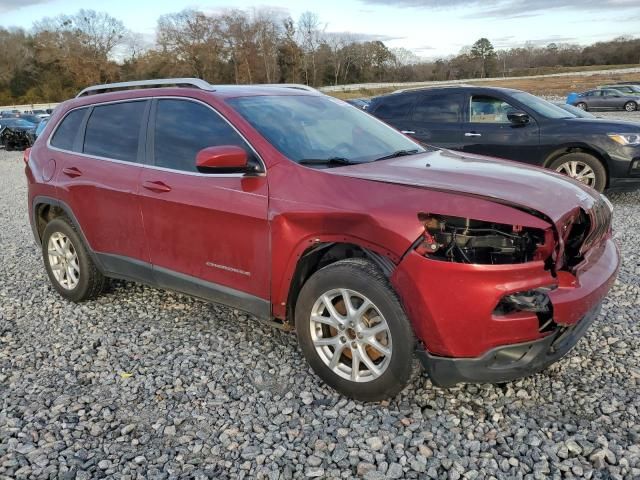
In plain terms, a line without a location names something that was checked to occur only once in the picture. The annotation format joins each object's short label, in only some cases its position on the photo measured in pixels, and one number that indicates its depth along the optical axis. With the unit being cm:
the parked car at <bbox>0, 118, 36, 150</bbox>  2423
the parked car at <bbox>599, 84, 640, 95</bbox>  3242
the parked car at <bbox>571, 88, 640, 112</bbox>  3091
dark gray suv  756
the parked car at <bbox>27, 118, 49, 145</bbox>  2369
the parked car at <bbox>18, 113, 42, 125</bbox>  2818
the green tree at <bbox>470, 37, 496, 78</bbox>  10644
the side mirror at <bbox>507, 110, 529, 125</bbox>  798
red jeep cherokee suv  267
